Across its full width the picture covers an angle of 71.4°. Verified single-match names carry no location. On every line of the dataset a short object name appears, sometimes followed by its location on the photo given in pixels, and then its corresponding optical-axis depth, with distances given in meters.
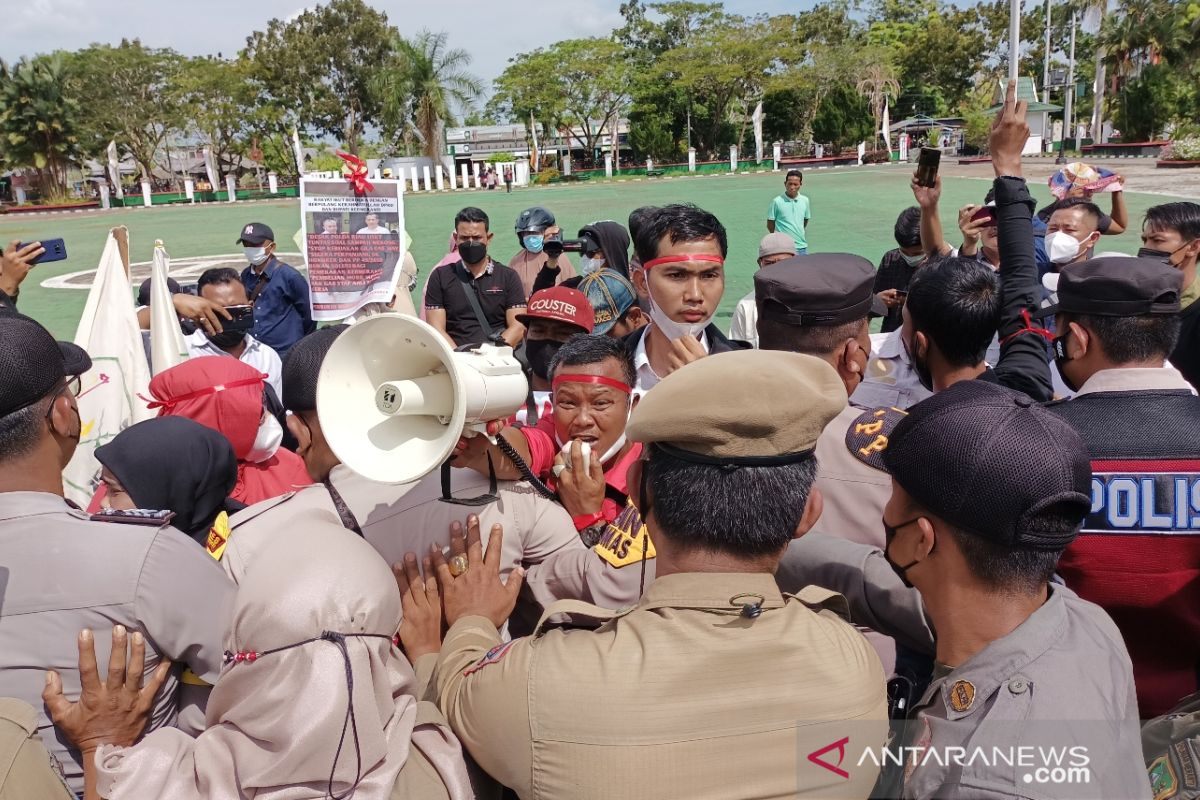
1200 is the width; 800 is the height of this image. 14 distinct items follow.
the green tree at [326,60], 53.59
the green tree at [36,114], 47.88
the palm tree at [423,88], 44.94
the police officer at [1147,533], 1.94
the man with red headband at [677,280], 3.32
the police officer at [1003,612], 1.32
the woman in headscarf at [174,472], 2.29
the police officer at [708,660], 1.35
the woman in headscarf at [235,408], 2.88
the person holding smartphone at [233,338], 4.92
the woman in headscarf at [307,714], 1.36
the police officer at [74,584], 1.70
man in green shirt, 10.45
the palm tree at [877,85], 53.38
